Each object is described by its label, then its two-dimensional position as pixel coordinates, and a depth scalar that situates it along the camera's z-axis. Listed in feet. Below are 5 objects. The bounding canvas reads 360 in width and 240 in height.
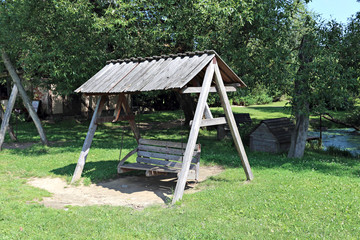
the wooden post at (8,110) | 43.80
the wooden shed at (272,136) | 39.99
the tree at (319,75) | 32.65
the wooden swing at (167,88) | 22.88
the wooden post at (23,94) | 44.42
